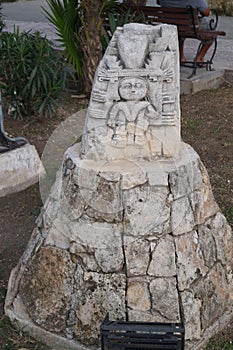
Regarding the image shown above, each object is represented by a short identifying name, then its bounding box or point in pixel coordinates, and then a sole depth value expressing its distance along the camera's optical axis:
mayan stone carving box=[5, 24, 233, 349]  3.43
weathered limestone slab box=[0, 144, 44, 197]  5.53
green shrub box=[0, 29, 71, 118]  6.99
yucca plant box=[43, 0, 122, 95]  7.57
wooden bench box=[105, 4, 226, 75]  8.18
